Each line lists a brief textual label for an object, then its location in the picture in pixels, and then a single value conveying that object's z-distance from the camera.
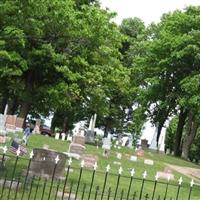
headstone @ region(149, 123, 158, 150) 45.62
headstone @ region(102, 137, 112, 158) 27.23
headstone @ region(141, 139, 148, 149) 46.06
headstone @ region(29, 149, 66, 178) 15.17
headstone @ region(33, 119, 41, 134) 41.01
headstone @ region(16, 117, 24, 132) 33.08
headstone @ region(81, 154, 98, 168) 21.19
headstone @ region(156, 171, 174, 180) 22.27
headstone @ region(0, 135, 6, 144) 22.95
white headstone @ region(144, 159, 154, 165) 28.38
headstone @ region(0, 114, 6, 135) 25.44
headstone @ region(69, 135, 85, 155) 23.73
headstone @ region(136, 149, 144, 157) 33.09
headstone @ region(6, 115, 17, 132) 30.74
